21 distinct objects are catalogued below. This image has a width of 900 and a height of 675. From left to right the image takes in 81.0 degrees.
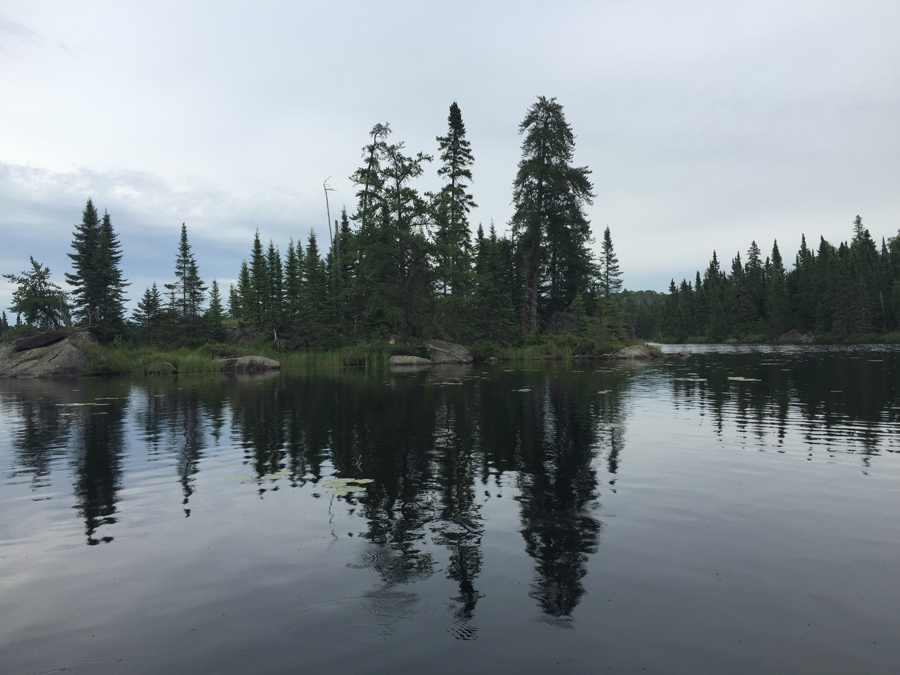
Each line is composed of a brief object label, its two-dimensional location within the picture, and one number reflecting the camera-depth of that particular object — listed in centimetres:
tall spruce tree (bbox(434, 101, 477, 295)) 4862
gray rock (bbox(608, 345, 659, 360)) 4800
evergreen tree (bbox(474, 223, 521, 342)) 5359
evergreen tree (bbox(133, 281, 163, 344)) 5509
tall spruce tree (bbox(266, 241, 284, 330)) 5403
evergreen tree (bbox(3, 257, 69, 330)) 5056
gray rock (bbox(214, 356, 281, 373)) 4303
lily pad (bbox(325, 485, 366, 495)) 779
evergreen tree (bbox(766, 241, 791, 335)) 10775
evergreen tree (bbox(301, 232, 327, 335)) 5147
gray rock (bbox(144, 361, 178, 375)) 4128
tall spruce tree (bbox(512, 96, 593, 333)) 5669
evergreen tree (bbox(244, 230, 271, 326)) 5812
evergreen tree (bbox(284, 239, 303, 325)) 5534
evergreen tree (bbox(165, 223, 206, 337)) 5288
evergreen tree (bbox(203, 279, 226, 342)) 5319
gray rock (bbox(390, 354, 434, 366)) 4444
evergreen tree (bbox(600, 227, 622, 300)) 10388
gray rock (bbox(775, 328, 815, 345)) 9895
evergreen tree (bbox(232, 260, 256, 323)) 6022
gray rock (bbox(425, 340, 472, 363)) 4719
